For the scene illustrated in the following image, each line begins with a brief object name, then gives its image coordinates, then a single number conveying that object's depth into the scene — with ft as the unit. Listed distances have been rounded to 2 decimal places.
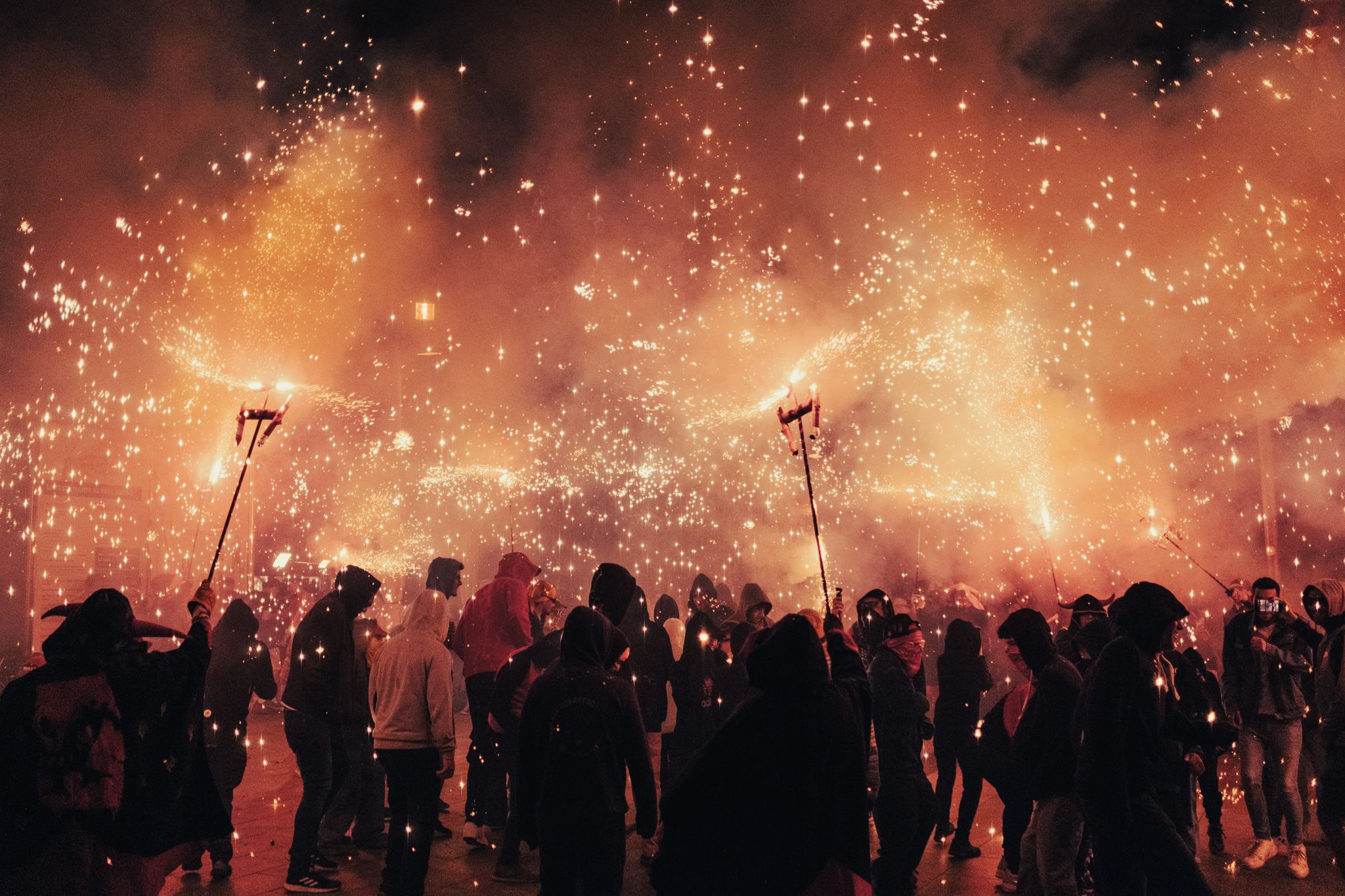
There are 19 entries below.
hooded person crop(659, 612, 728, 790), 18.15
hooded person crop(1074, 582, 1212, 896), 9.39
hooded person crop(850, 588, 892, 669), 17.54
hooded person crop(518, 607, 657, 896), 9.66
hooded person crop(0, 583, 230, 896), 8.46
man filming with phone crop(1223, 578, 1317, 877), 16.10
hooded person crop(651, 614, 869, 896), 6.83
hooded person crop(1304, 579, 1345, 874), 13.83
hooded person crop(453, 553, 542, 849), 17.65
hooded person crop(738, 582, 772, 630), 19.95
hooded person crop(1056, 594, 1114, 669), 15.28
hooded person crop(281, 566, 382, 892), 14.94
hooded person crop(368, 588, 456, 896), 13.39
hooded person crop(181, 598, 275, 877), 15.46
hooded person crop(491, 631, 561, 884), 14.39
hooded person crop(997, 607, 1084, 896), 10.99
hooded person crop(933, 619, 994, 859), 17.13
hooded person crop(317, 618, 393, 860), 16.34
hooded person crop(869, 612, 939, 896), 12.98
